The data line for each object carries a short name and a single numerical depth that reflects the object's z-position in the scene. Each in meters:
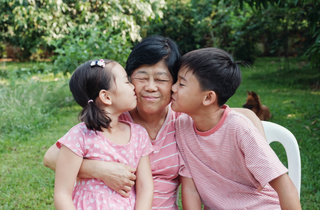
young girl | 1.52
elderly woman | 1.78
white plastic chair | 1.88
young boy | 1.62
